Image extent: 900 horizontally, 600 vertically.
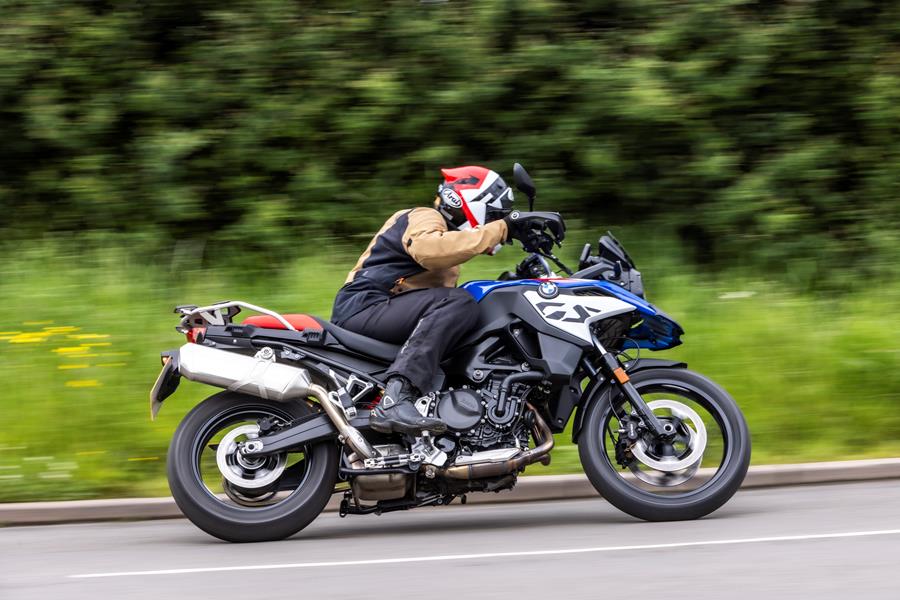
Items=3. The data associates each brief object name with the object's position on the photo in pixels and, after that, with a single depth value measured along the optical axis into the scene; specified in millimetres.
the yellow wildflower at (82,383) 7742
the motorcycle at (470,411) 6031
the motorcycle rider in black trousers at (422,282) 6023
